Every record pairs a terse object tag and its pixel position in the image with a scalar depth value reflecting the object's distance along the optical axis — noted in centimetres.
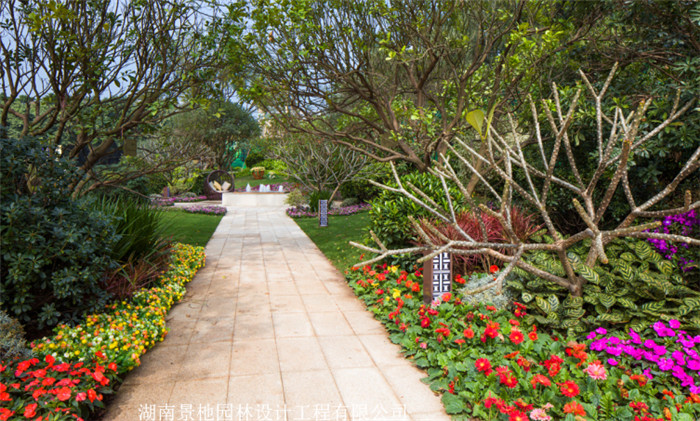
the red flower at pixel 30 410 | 229
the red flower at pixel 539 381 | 263
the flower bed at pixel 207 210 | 1669
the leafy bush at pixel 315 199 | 1572
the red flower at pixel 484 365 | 297
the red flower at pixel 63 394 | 240
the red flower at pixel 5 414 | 230
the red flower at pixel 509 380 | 274
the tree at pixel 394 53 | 659
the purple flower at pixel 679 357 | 285
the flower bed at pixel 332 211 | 1550
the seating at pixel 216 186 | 2392
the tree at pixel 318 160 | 1545
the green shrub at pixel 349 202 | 1773
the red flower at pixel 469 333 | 341
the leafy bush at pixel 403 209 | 612
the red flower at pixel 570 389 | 257
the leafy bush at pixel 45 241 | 339
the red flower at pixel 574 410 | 245
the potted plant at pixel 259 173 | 3381
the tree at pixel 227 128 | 2831
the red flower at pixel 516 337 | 324
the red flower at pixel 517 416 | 247
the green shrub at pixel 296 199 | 1736
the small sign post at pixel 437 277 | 446
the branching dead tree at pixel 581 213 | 257
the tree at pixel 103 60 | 499
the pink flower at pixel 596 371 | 269
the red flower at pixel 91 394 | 256
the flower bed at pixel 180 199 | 1951
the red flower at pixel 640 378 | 277
